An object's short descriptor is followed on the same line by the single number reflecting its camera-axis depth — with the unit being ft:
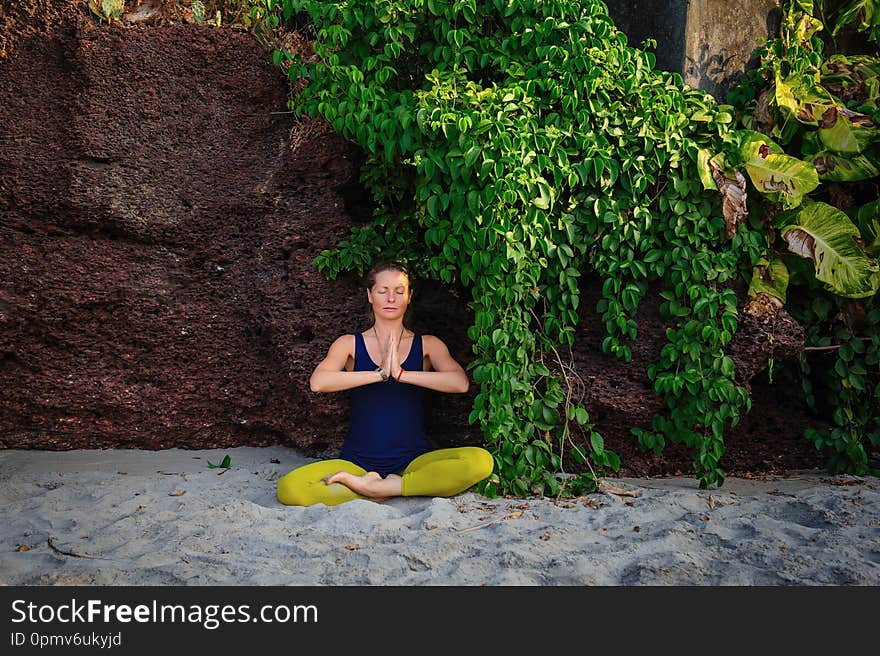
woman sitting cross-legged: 11.95
